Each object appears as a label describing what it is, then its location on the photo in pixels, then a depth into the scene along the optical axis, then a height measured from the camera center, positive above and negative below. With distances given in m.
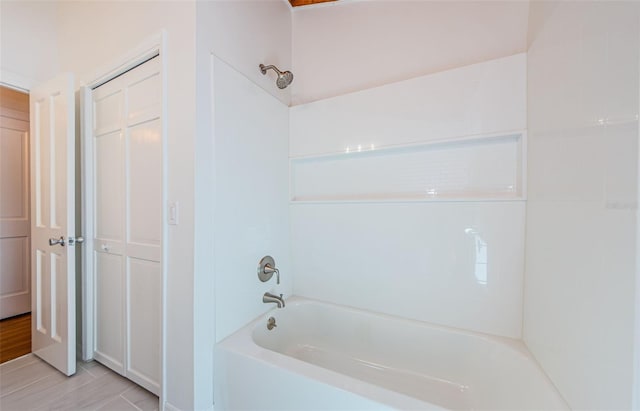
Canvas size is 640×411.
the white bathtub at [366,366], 1.00 -0.84
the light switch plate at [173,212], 1.25 -0.05
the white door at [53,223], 1.60 -0.15
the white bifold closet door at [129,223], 1.41 -0.13
